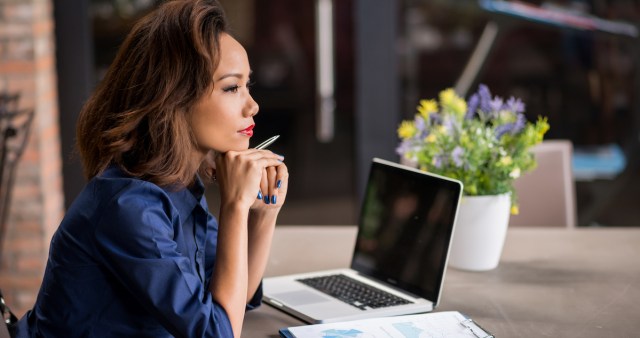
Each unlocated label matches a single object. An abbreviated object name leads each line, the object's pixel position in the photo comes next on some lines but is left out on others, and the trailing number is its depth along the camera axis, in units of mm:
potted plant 3004
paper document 2648
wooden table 2749
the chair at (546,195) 3610
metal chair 3533
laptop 2833
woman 2563
